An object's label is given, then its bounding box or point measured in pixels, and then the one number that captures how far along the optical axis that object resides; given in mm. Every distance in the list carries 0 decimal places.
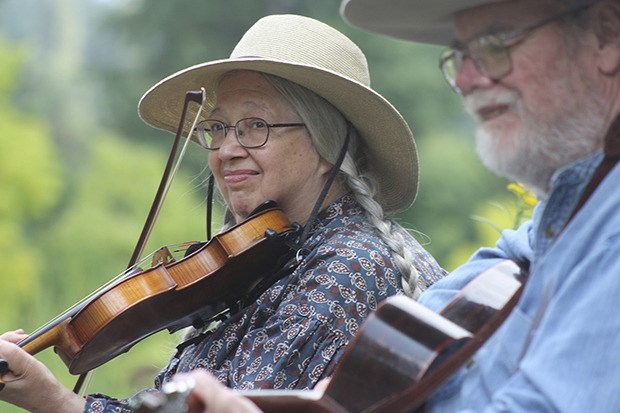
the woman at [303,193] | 4905
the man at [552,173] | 4321
